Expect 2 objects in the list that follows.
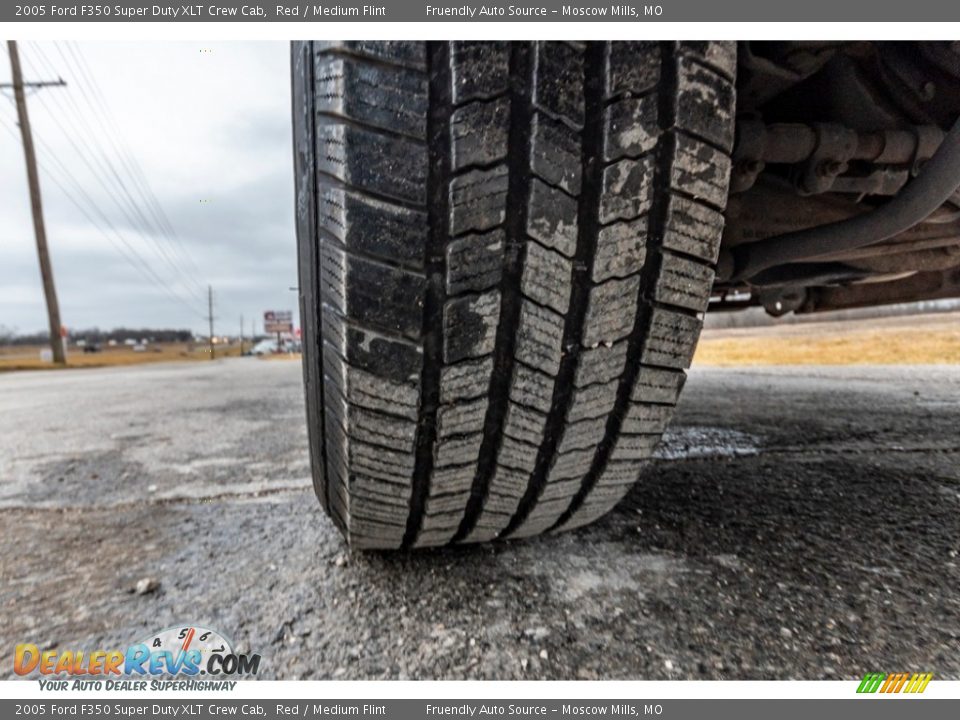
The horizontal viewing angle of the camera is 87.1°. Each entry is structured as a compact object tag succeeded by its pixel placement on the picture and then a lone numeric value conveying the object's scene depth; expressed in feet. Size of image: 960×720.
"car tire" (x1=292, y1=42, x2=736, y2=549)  1.54
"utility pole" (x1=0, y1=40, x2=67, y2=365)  38.05
